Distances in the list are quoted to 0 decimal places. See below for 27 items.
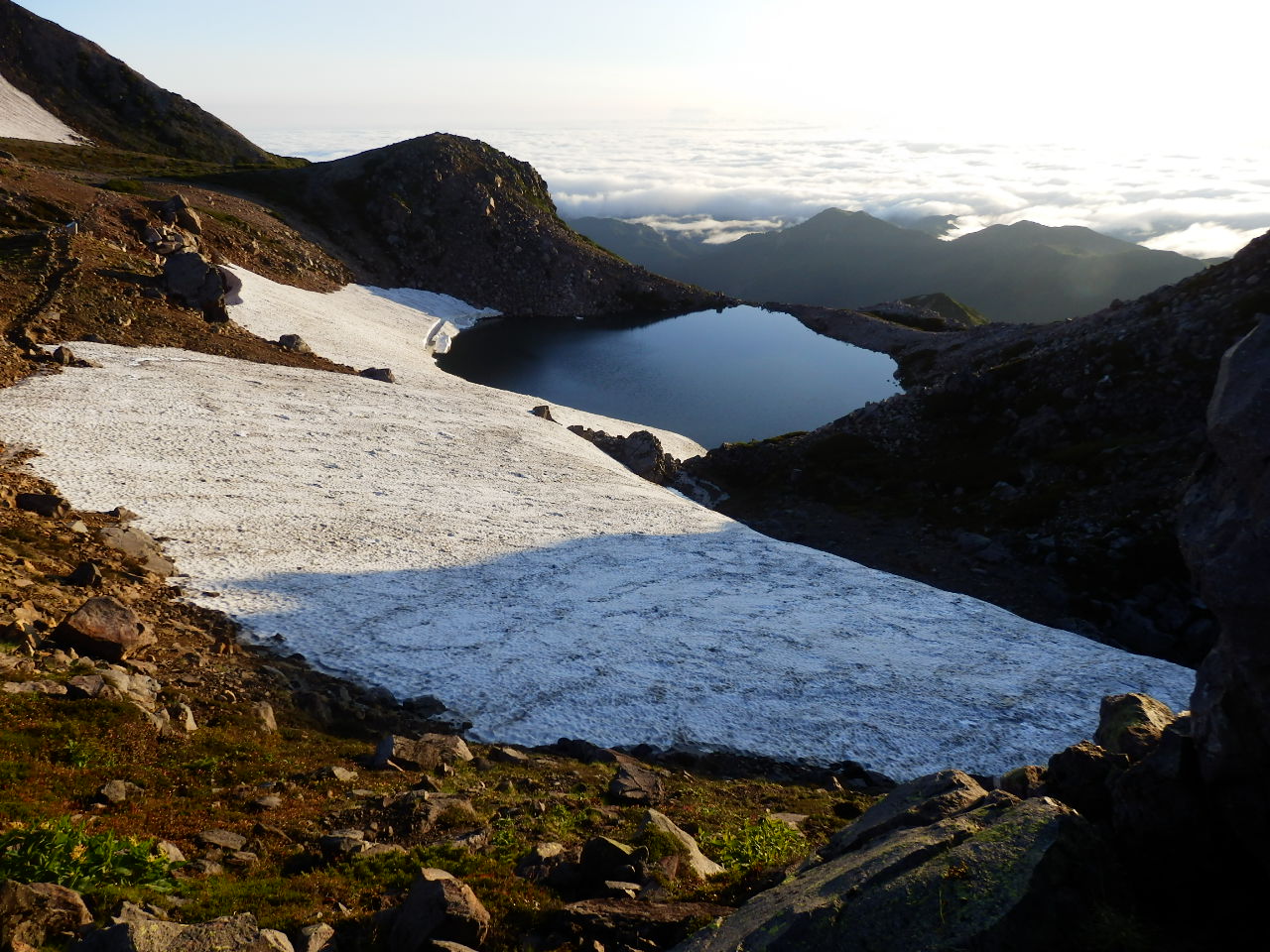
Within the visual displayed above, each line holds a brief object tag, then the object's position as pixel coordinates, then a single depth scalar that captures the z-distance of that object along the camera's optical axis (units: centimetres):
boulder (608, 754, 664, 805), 1781
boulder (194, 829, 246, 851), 1231
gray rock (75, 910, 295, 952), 855
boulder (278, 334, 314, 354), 6538
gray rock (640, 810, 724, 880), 1330
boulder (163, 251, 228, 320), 5956
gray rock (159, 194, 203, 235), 7481
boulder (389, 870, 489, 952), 1024
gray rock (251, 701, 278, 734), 1867
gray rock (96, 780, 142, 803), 1295
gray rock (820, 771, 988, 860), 1198
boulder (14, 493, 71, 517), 2669
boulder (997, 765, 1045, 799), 1321
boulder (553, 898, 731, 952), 1091
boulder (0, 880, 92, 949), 877
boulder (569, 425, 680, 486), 6047
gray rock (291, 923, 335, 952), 988
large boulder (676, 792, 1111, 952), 878
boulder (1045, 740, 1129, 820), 1195
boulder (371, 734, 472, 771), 1775
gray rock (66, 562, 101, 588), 2233
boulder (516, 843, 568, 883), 1273
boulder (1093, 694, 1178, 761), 1258
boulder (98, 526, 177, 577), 2620
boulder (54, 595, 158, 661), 1880
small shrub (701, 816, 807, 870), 1454
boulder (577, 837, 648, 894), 1260
